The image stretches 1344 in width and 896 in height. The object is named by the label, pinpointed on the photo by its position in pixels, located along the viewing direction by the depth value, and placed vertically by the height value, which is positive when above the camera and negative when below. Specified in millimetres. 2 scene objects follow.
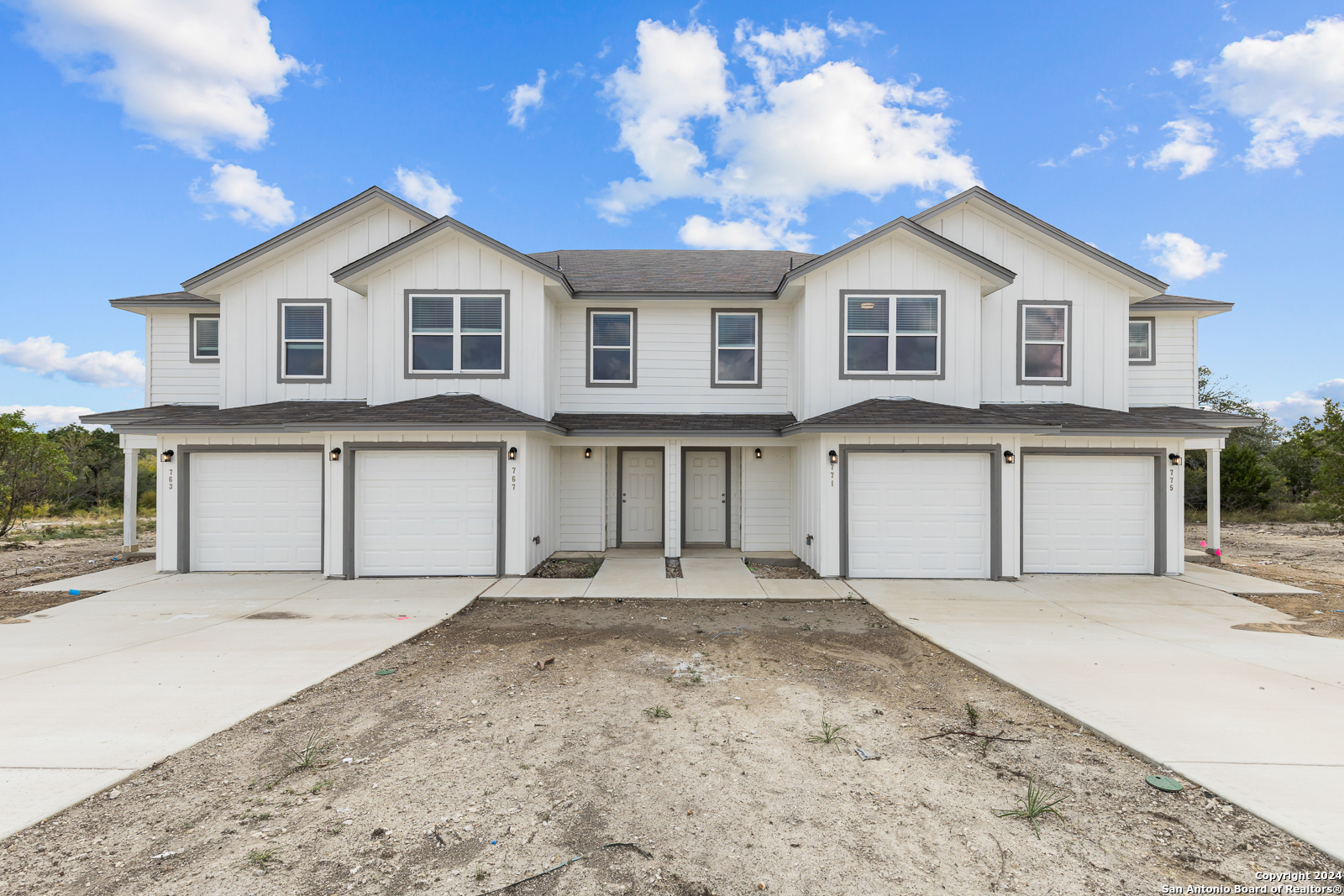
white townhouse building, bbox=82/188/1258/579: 9773 +1072
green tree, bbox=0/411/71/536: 13617 -352
